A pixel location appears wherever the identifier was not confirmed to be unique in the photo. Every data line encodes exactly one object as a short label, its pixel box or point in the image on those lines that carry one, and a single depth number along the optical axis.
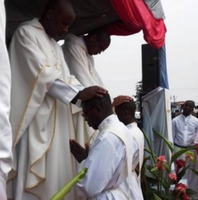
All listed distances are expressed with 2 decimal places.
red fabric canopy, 3.10
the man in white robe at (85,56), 2.67
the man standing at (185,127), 7.37
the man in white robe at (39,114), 2.26
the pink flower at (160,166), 3.70
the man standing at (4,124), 0.99
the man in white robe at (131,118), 2.64
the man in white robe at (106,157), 2.02
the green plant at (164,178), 3.66
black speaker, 5.18
